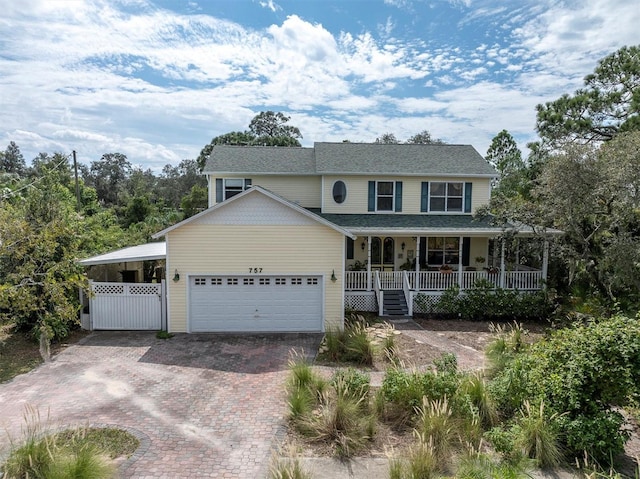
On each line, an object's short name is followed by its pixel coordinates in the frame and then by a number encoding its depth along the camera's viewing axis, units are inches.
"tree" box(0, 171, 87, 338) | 317.1
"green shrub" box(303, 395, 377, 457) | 275.1
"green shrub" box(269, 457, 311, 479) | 221.8
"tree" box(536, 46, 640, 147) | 793.3
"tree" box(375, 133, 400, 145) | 2193.7
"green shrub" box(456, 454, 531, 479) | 217.3
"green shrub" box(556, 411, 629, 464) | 253.3
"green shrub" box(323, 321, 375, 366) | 440.8
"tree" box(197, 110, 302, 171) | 1829.5
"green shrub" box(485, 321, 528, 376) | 387.5
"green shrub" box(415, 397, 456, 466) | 260.1
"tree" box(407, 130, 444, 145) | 2144.4
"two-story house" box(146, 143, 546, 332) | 556.7
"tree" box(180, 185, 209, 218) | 1470.2
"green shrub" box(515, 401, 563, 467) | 256.1
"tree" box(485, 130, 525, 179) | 1309.1
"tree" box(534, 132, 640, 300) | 520.1
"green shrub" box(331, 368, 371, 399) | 318.7
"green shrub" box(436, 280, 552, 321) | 644.7
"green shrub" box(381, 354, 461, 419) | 313.1
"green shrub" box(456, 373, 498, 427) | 302.5
